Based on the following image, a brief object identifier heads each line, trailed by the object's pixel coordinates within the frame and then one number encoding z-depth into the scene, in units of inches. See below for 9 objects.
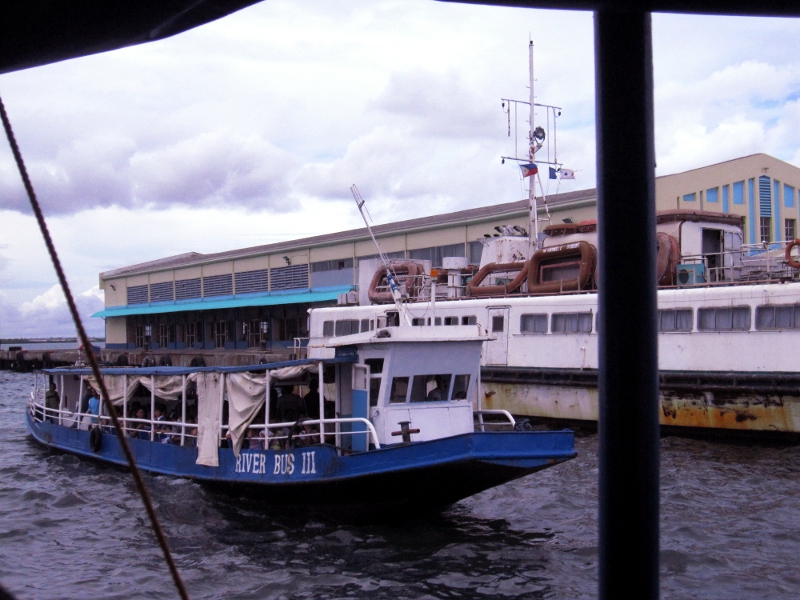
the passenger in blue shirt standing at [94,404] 811.4
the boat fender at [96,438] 784.3
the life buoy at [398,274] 1176.8
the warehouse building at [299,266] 1406.3
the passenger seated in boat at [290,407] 593.3
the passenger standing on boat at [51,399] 949.6
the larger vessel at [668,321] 761.6
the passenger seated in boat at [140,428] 742.5
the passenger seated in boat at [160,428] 732.0
